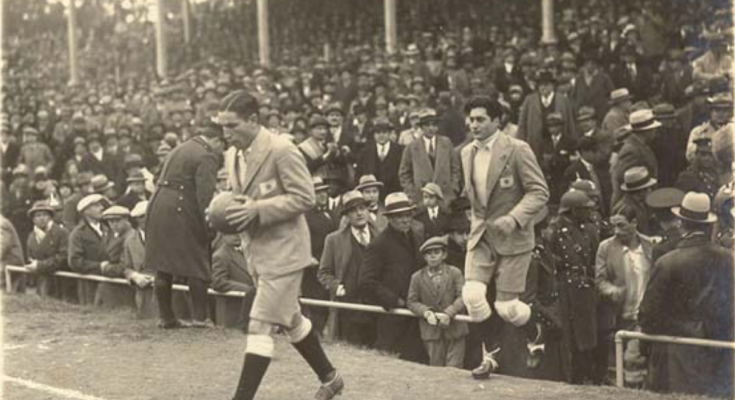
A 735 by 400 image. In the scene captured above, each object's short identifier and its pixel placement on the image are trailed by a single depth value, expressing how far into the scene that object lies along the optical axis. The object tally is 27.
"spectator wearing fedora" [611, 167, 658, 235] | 9.41
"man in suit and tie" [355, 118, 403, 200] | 12.84
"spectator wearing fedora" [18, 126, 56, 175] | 17.78
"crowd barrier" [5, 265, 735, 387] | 7.41
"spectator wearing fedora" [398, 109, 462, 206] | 12.13
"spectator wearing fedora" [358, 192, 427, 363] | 9.53
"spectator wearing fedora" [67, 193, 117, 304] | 12.23
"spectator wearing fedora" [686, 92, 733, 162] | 10.20
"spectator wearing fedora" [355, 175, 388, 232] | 10.77
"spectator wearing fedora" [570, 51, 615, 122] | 13.19
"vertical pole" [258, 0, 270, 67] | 21.25
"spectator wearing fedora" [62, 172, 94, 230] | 14.23
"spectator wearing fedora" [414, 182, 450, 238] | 10.21
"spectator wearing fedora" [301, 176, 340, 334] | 10.53
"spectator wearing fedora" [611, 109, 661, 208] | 10.52
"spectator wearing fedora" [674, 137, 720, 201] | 9.52
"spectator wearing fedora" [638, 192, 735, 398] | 7.61
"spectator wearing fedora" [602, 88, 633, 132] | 12.29
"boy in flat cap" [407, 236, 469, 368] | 9.14
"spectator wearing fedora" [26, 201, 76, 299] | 12.88
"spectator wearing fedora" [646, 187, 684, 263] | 8.95
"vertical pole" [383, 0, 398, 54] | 18.78
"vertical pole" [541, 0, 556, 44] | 16.30
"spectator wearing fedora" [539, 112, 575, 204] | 11.70
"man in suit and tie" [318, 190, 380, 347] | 10.03
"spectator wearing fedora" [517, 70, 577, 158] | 12.43
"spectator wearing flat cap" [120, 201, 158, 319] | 11.24
